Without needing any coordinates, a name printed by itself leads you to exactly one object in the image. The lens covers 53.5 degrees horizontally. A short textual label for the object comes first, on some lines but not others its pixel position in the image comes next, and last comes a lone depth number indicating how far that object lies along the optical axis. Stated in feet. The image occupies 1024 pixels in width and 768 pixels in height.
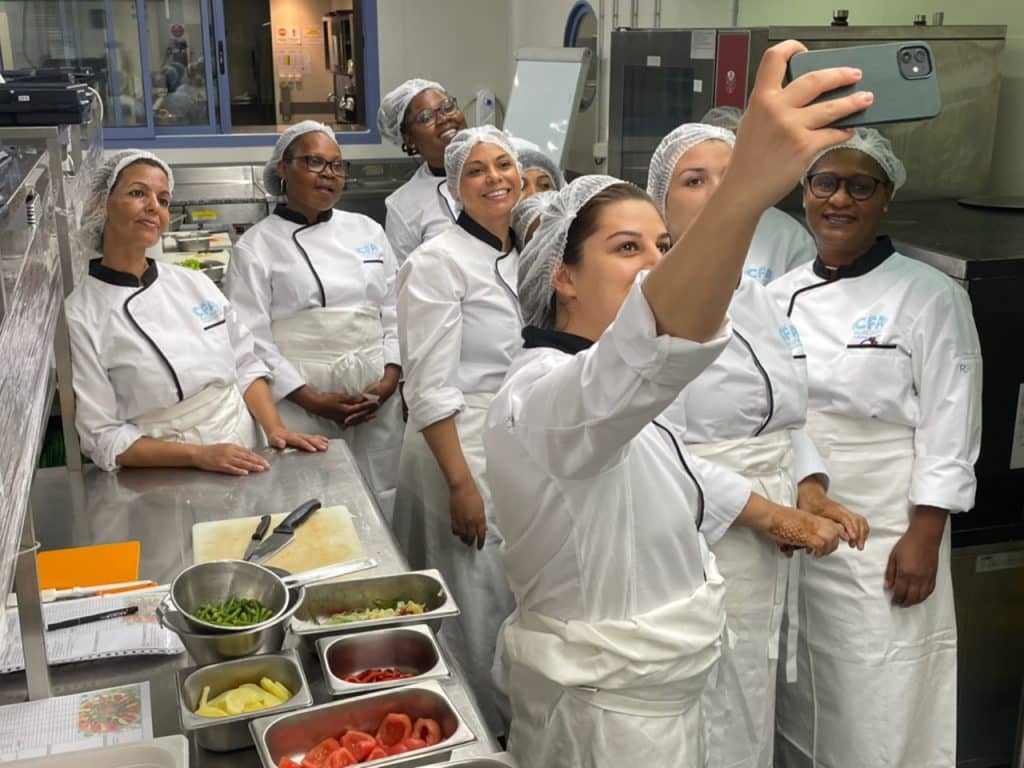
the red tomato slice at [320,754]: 4.11
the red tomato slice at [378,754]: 4.10
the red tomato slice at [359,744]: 4.15
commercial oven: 8.58
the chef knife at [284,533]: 5.98
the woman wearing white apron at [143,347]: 7.10
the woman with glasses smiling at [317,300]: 9.61
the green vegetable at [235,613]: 4.81
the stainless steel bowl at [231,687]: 4.23
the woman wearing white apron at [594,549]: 4.59
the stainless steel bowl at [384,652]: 4.78
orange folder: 5.95
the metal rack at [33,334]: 3.69
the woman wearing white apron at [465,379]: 7.83
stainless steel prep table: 6.34
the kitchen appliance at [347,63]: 24.73
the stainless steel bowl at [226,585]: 4.99
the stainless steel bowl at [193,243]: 14.83
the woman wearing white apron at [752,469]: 6.25
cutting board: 5.97
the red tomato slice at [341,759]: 4.09
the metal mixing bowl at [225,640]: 4.60
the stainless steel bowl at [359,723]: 4.08
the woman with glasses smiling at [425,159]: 12.14
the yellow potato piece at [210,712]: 4.29
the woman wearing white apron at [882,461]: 6.65
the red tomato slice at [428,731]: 4.22
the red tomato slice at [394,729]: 4.28
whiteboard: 16.81
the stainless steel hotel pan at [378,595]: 5.22
